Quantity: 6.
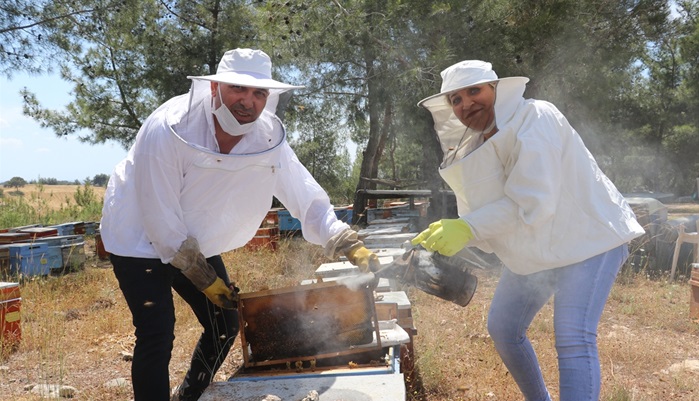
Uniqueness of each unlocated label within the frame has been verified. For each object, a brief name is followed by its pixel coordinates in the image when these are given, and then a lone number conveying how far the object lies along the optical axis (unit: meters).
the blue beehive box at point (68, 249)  7.74
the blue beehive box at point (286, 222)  10.13
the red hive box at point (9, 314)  4.50
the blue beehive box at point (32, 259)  7.12
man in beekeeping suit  2.41
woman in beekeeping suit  2.23
